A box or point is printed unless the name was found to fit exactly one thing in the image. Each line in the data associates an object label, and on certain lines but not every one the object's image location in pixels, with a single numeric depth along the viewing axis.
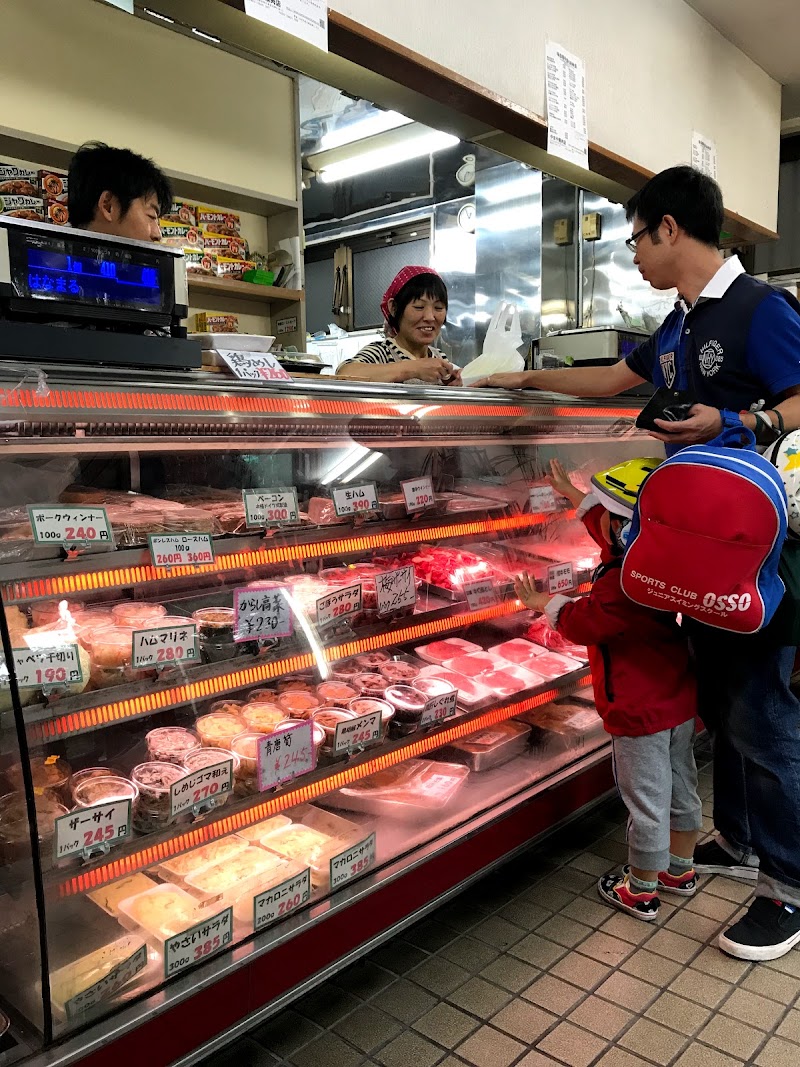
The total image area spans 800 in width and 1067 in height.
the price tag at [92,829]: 1.64
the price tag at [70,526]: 1.64
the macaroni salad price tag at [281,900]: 1.96
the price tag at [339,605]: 2.31
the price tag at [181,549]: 1.86
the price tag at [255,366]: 1.95
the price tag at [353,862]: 2.15
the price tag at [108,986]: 1.62
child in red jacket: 2.57
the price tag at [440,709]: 2.57
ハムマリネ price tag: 1.84
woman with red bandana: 3.61
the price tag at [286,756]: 2.07
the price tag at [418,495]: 2.61
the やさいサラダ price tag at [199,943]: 1.77
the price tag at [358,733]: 2.26
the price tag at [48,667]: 1.61
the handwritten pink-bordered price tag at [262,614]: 2.12
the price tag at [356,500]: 2.38
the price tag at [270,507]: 2.11
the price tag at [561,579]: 3.20
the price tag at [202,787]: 1.86
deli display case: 1.66
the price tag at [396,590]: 2.49
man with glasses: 2.57
